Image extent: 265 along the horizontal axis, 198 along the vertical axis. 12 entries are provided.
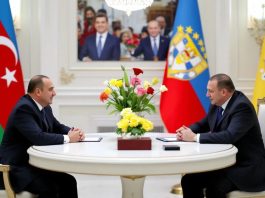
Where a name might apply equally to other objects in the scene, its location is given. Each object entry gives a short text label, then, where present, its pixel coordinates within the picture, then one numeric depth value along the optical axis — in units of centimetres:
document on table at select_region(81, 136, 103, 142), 627
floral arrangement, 550
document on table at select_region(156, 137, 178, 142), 629
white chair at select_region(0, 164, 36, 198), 534
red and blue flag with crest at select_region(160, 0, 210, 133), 999
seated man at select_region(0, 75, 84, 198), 553
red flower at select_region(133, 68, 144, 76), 587
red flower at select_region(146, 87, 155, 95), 580
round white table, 468
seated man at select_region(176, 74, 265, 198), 555
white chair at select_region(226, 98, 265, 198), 545
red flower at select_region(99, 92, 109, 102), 600
